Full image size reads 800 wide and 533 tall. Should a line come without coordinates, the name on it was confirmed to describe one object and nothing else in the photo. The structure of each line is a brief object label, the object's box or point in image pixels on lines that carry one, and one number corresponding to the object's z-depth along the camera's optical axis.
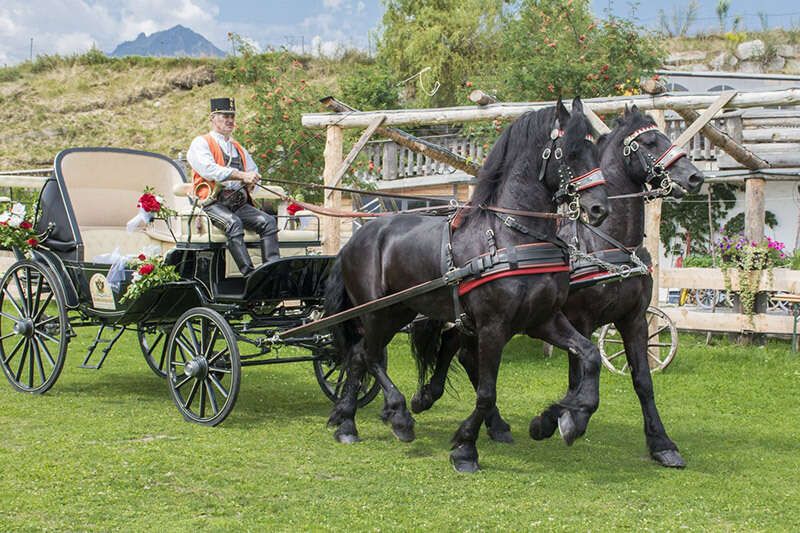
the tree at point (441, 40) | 28.72
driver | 7.44
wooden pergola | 9.53
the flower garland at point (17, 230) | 8.48
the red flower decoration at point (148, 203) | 7.71
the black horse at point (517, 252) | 5.95
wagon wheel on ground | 10.23
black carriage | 7.56
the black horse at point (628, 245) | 6.75
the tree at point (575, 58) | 16.66
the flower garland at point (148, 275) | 7.62
